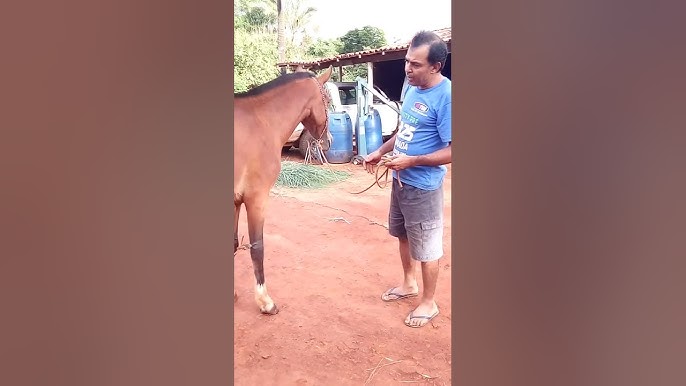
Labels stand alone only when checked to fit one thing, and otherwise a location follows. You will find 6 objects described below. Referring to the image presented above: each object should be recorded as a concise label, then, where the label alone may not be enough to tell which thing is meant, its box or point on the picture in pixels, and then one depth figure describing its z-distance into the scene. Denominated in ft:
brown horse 9.34
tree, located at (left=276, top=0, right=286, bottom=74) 42.06
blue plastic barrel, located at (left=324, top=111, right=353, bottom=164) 27.25
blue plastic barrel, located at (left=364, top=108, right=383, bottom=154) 27.94
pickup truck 29.22
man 7.86
